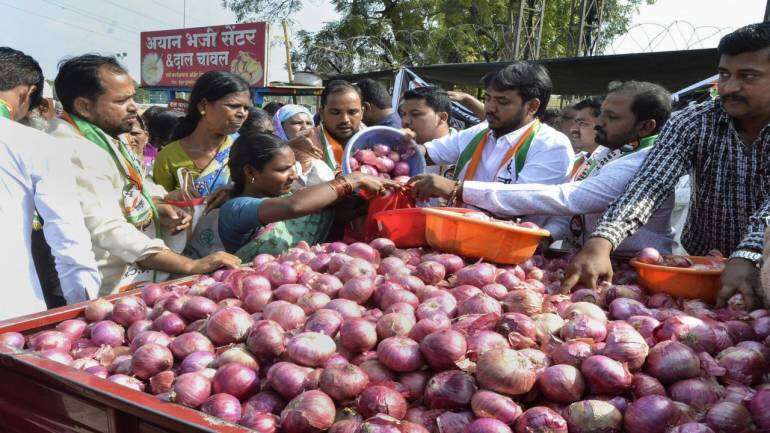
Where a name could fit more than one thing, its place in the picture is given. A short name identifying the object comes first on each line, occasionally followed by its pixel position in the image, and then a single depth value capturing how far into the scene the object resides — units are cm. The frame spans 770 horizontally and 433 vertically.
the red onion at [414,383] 126
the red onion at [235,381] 127
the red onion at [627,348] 125
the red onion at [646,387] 117
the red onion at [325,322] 146
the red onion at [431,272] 190
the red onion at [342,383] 120
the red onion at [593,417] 109
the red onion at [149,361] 138
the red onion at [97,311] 175
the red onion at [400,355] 129
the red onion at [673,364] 123
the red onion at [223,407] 117
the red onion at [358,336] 139
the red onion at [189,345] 145
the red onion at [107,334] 161
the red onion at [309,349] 133
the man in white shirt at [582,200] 233
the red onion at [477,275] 182
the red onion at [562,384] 117
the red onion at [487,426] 106
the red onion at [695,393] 117
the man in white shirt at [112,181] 223
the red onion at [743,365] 127
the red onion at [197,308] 165
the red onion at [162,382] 131
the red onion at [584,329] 136
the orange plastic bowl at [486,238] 199
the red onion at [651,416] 108
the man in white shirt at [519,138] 279
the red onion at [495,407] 112
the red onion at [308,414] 112
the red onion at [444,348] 125
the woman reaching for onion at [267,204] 236
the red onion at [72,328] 165
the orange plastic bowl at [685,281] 177
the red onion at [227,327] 148
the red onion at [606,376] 117
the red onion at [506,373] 116
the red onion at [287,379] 124
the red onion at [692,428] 103
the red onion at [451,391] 118
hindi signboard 1770
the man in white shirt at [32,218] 207
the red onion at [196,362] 137
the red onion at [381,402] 113
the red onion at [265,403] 122
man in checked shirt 196
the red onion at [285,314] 152
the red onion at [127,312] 172
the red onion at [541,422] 107
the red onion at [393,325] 142
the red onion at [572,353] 125
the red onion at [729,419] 106
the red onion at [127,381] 131
